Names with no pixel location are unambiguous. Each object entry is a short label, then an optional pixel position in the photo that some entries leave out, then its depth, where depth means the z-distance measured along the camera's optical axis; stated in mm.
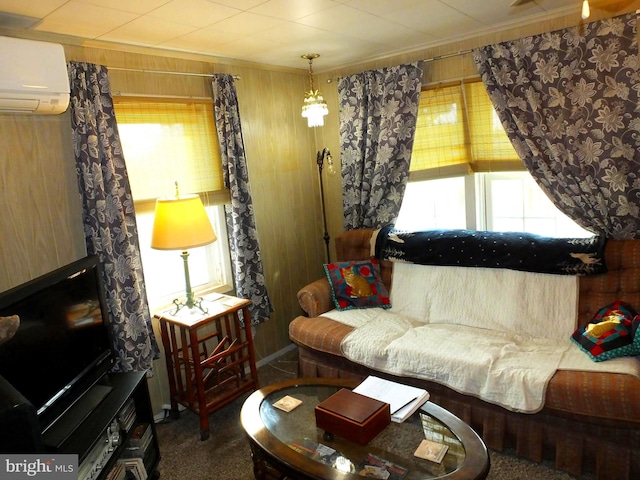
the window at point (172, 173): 2928
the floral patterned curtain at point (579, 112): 2662
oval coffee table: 1757
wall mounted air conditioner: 2086
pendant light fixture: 3262
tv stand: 1556
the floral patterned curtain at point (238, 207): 3311
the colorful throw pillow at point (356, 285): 3398
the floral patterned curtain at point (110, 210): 2572
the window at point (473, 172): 3238
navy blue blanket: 2742
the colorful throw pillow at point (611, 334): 2332
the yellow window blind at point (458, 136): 3236
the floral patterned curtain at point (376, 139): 3475
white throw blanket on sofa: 2387
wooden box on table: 1900
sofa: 2109
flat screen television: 1910
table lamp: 2738
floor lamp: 3900
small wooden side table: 2807
